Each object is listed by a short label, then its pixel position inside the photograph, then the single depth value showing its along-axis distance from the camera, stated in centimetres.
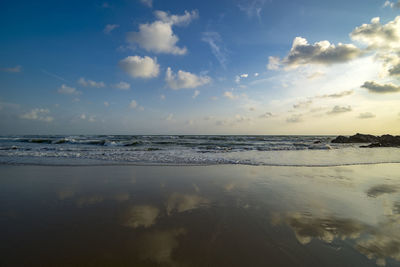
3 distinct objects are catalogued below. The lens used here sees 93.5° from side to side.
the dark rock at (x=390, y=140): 2512
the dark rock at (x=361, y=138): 3235
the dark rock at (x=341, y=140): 3225
